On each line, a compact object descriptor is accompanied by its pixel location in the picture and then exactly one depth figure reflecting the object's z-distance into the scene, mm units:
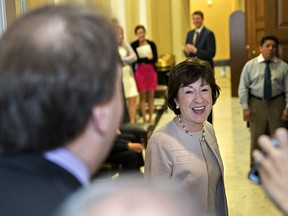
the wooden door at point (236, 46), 12117
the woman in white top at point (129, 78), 8516
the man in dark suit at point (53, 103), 908
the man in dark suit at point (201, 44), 8570
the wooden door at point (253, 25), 10359
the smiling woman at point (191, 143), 2783
